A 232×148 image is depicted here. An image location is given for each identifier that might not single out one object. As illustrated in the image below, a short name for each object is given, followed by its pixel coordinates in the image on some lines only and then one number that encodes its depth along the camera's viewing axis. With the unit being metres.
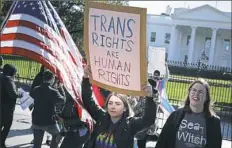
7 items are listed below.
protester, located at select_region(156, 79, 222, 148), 3.91
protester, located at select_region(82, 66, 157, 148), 3.75
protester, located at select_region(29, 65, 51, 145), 8.02
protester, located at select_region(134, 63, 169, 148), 6.57
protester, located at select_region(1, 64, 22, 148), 7.28
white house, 74.69
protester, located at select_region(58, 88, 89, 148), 5.89
